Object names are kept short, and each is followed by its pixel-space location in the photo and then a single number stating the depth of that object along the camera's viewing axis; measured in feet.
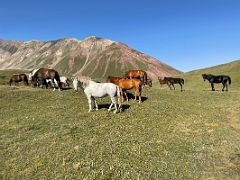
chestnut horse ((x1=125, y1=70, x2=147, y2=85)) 76.62
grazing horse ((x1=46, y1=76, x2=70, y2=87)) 96.96
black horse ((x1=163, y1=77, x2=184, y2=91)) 102.16
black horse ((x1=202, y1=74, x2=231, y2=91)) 90.66
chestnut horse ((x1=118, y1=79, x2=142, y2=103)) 59.92
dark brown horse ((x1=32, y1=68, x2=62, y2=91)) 75.97
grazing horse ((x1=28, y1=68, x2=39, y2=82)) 86.57
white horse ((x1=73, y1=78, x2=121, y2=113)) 51.33
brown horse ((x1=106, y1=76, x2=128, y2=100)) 65.39
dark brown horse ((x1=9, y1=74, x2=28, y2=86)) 93.04
